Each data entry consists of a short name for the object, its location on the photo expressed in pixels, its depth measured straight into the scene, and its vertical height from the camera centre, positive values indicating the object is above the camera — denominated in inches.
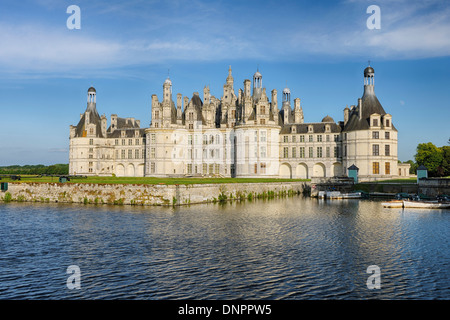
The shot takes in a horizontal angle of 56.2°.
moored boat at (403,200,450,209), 1536.7 -113.4
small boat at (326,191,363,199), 2037.4 -101.2
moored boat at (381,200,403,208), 1572.7 -112.9
